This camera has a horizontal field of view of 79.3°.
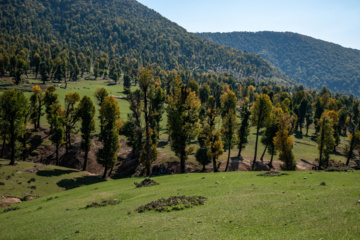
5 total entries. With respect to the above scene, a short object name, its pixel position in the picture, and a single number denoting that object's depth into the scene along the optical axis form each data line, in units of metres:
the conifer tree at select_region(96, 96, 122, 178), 53.25
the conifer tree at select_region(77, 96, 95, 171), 57.56
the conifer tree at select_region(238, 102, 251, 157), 65.81
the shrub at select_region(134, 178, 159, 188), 34.41
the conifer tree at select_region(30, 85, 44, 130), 71.31
